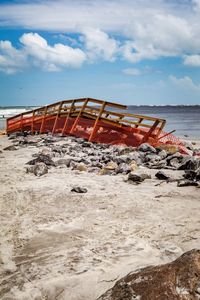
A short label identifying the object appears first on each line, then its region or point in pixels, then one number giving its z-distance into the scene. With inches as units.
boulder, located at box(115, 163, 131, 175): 299.6
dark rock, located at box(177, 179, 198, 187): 245.4
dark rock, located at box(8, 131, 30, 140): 726.3
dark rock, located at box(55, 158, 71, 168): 339.1
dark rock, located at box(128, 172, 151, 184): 264.2
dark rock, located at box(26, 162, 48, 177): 298.5
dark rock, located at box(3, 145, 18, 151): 509.4
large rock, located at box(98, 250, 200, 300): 79.9
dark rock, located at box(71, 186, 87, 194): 234.8
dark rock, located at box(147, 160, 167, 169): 323.3
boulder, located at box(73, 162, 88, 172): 313.6
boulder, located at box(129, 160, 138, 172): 311.7
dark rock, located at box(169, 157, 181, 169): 324.7
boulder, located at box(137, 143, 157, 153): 411.2
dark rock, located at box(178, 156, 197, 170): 301.9
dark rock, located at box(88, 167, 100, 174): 310.2
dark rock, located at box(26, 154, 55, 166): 343.3
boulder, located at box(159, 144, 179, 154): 423.2
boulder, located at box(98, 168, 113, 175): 299.5
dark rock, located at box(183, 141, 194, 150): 510.6
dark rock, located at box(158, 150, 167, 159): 372.0
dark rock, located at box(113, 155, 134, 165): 344.1
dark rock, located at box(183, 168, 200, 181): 260.8
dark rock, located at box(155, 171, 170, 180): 269.6
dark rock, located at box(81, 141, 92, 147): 488.7
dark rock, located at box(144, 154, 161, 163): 356.4
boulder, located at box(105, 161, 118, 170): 313.6
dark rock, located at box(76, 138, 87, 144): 530.9
